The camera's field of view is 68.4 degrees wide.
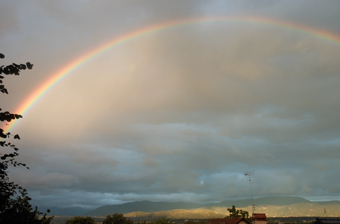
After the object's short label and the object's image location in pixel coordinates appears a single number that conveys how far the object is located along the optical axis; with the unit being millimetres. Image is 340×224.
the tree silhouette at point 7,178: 9688
